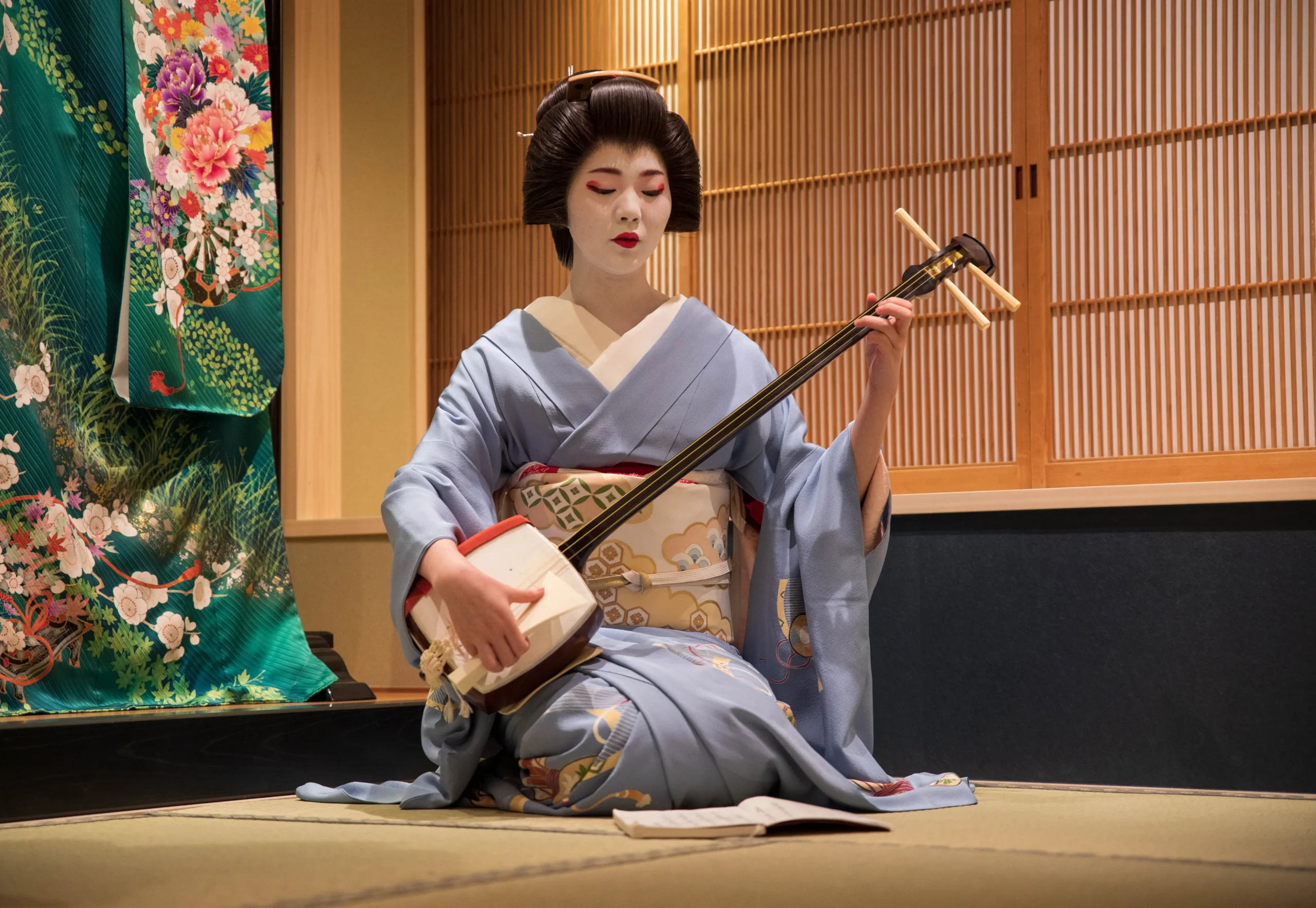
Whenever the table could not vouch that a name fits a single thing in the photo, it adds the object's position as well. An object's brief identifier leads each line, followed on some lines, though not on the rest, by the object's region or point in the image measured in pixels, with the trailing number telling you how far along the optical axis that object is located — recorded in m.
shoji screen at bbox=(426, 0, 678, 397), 4.82
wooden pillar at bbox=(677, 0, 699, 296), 4.63
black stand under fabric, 3.11
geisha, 1.96
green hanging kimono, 2.76
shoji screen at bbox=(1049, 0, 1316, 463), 3.83
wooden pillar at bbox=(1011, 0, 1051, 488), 4.06
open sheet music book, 1.73
